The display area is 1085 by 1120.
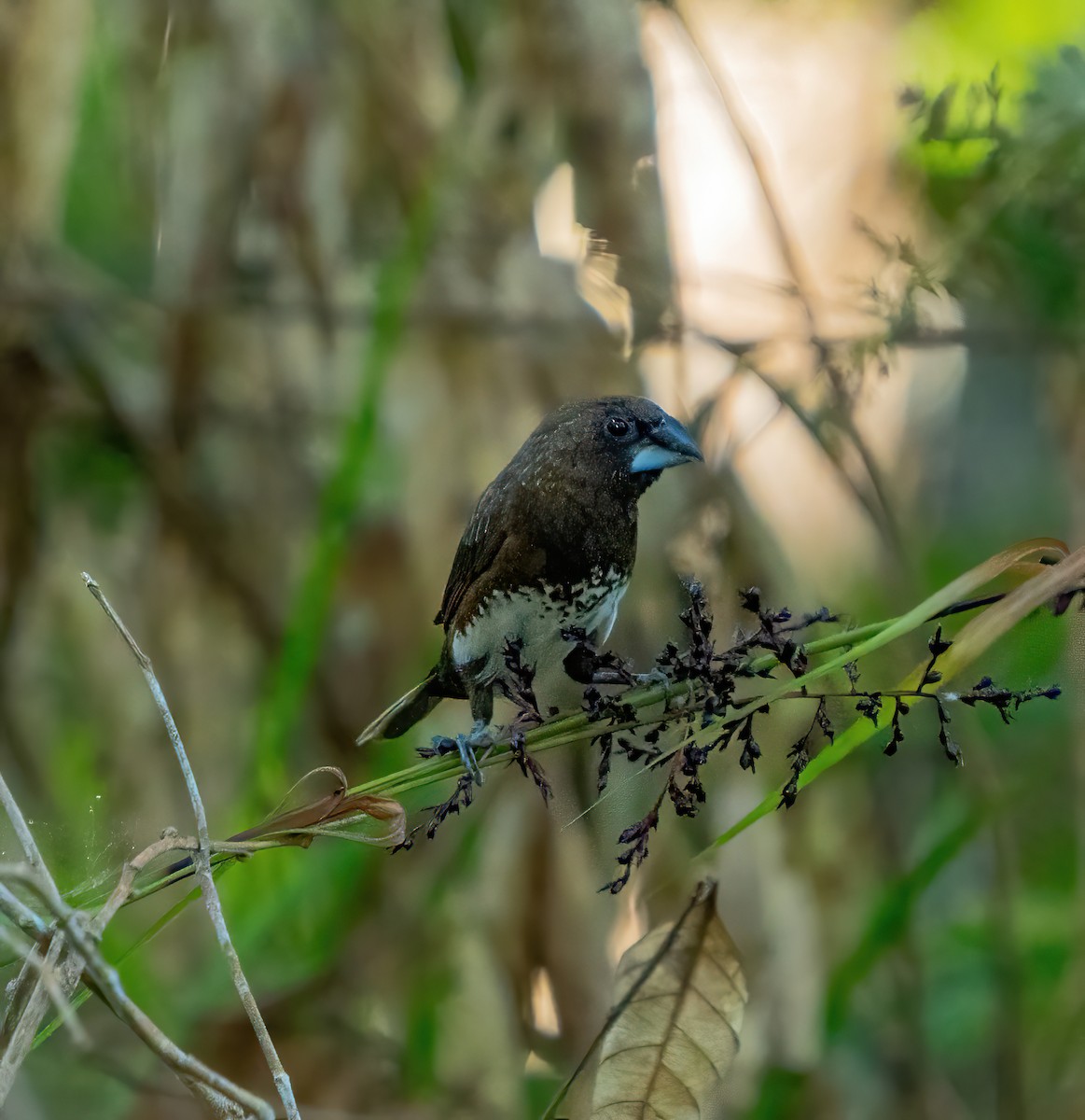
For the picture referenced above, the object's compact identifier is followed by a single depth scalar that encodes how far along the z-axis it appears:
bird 4.37
